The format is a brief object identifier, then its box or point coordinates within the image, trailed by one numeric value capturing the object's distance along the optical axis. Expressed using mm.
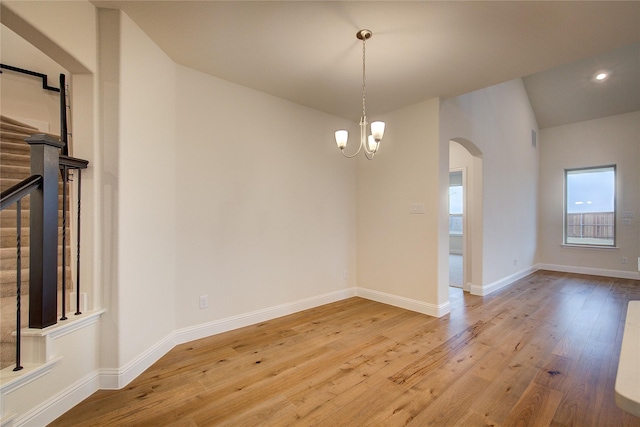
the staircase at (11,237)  1786
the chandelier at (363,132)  2181
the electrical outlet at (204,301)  2738
